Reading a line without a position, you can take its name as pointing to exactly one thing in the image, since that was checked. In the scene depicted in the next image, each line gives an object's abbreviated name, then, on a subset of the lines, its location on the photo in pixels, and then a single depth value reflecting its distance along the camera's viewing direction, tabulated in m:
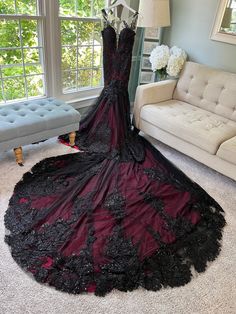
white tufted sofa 2.31
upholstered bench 2.17
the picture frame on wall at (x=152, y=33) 3.10
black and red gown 1.54
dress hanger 2.56
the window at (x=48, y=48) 2.49
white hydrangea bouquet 2.96
